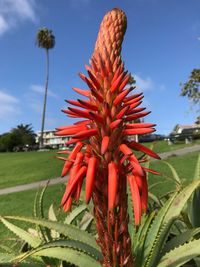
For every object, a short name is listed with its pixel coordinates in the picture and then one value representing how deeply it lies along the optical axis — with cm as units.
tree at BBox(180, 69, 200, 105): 1964
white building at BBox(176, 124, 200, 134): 5052
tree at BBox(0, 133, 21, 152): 5318
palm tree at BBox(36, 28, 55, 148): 4180
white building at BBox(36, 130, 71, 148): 6778
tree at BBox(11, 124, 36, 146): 5580
